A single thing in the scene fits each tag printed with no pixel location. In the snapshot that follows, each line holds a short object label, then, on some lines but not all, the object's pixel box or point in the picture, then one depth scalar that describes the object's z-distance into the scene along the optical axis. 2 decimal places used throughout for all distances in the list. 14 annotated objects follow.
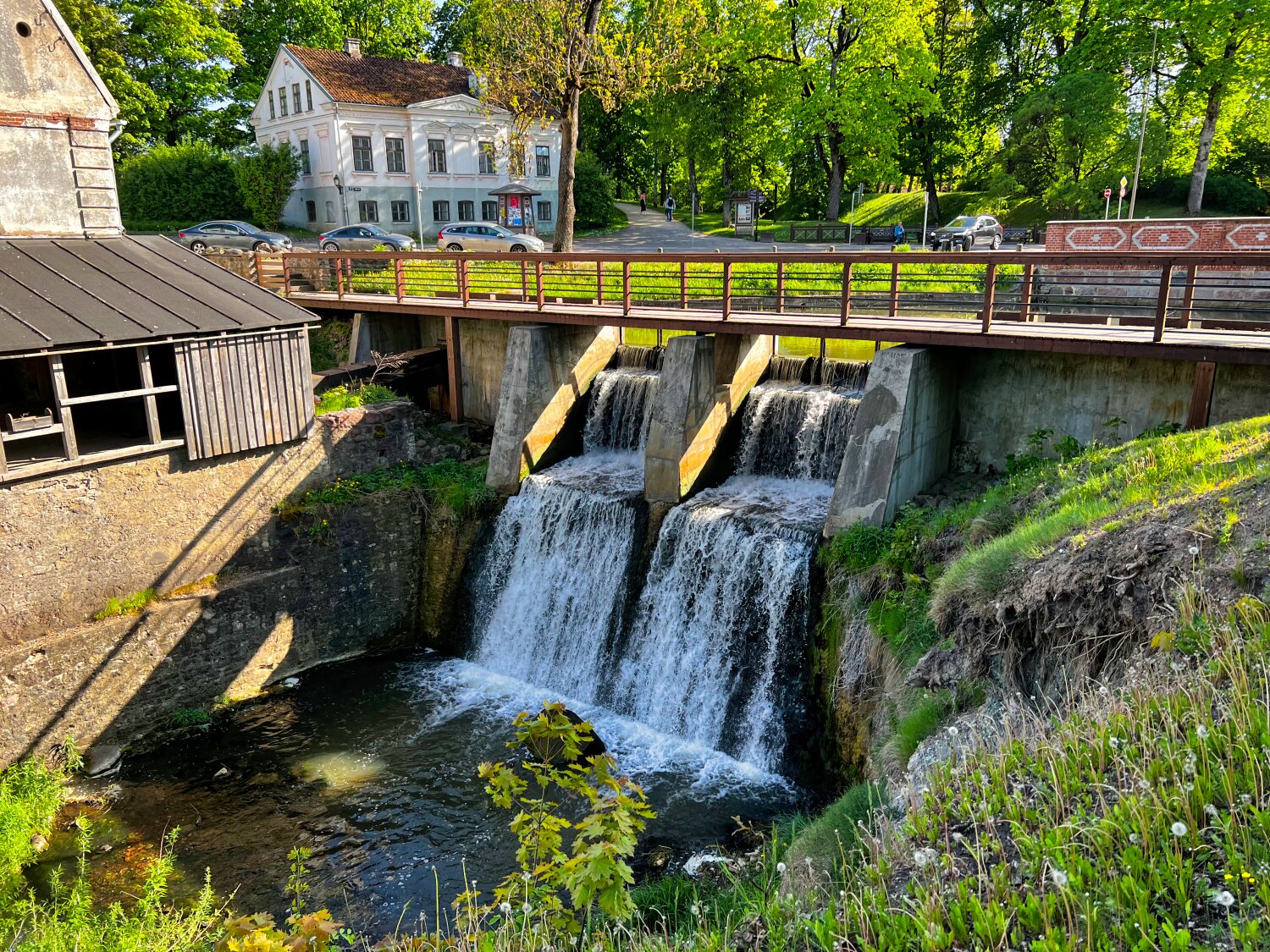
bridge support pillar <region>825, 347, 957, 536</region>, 11.98
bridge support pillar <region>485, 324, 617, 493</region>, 16.58
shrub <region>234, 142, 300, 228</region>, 40.75
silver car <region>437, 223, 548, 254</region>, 30.58
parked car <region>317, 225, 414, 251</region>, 31.58
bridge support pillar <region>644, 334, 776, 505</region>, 14.22
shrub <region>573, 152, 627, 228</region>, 45.62
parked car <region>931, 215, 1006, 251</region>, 28.27
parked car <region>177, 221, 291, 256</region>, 31.33
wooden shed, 12.52
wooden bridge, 11.31
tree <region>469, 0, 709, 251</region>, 23.08
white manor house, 40.75
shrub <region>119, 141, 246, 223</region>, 39.88
